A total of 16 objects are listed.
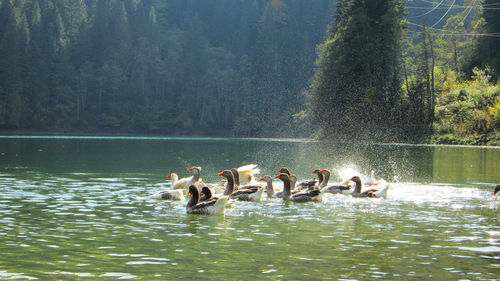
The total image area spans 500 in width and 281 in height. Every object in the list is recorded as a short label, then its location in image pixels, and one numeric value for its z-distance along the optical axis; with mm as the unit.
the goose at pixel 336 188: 23531
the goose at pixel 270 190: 22031
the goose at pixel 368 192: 21578
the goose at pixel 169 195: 20672
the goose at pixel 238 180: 21936
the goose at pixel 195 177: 22781
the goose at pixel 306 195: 20688
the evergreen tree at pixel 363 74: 79375
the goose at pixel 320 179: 24312
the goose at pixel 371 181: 24566
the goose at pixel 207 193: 18531
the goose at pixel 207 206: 17297
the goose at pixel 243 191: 20750
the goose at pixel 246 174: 25234
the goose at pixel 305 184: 23002
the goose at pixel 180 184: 23234
